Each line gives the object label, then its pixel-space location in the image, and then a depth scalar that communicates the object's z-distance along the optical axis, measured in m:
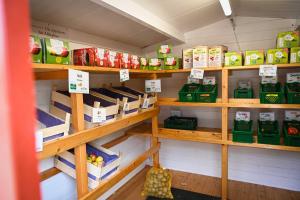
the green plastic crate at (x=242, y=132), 2.17
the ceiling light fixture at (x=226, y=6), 1.60
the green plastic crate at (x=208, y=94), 2.29
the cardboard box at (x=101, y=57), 1.59
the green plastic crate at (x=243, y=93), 2.20
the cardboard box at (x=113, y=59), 1.72
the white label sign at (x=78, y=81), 1.36
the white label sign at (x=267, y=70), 1.95
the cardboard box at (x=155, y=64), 2.42
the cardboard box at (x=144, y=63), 2.29
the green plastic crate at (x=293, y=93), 1.94
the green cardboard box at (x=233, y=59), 2.13
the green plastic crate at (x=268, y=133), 2.09
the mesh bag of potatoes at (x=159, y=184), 2.46
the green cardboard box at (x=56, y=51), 1.24
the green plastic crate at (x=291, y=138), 1.99
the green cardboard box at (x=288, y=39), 1.94
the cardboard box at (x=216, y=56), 2.20
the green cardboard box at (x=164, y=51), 2.41
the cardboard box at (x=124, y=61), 1.87
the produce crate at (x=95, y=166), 1.61
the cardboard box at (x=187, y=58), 2.36
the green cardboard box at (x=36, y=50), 1.17
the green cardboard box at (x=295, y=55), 1.88
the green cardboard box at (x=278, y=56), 1.95
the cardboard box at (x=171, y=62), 2.41
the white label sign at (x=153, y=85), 2.44
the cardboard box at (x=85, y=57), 1.54
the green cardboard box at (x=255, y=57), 2.04
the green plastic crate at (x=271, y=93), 2.02
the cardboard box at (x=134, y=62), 2.03
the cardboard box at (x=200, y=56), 2.23
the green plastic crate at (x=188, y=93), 2.38
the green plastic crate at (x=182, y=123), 2.54
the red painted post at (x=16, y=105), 0.31
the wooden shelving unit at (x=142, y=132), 1.41
